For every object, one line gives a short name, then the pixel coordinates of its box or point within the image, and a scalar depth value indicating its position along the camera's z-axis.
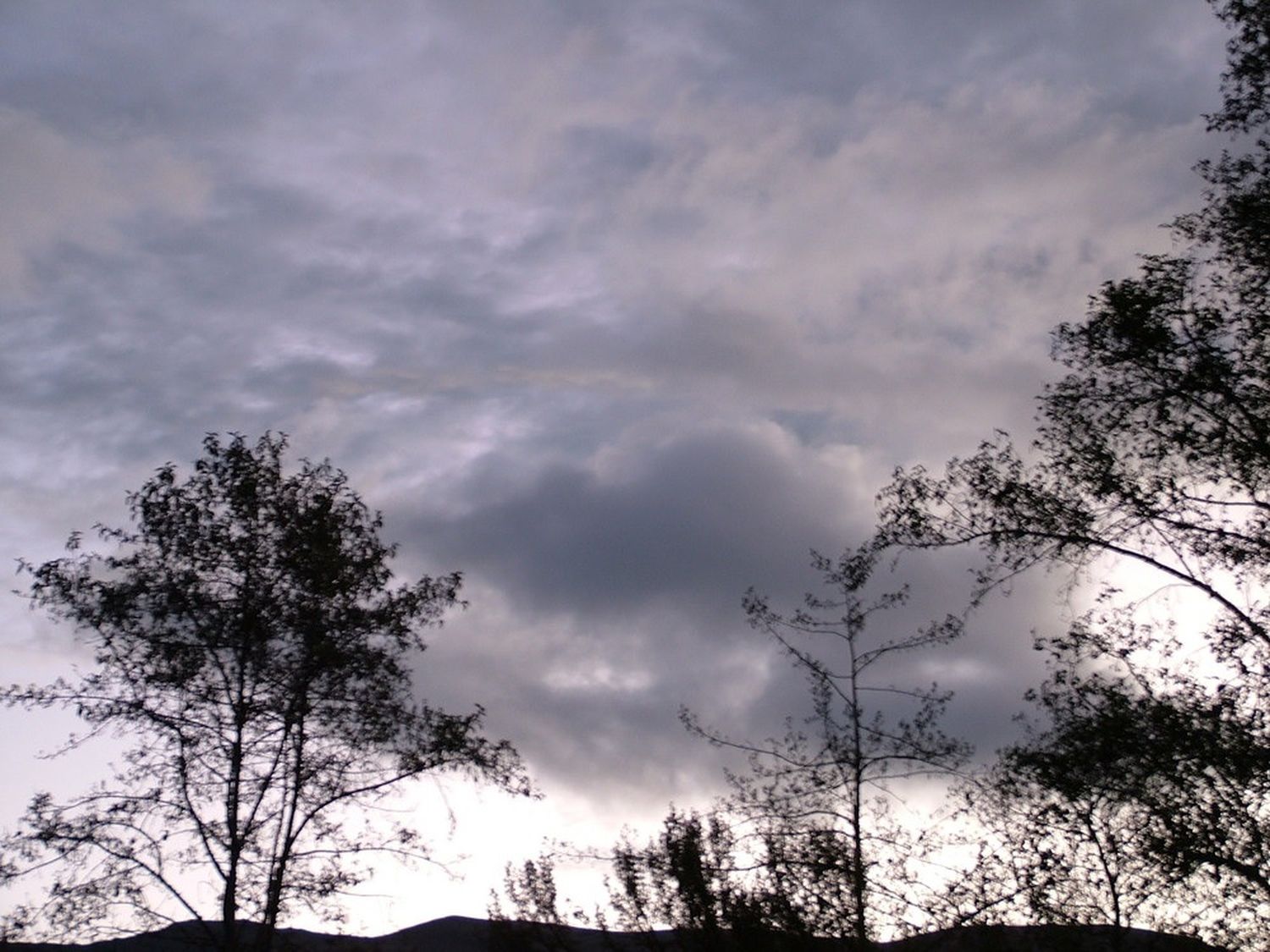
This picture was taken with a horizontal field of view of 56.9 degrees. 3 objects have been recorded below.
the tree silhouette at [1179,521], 17.22
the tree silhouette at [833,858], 24.06
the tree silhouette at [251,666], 23.67
